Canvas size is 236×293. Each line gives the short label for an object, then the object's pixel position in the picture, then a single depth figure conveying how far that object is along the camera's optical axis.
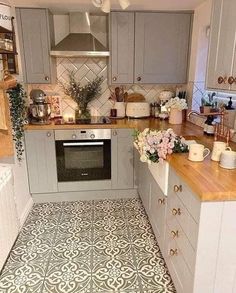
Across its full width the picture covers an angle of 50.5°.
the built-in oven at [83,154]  2.73
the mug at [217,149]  1.57
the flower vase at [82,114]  3.01
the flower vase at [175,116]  2.79
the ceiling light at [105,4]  1.77
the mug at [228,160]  1.46
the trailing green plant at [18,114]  2.22
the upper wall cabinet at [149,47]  2.71
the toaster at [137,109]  2.99
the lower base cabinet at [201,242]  1.22
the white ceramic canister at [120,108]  3.03
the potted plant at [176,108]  2.73
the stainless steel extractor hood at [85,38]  2.68
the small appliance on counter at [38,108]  2.71
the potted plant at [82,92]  3.00
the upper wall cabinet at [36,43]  2.59
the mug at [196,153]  1.56
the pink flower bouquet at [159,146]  1.69
